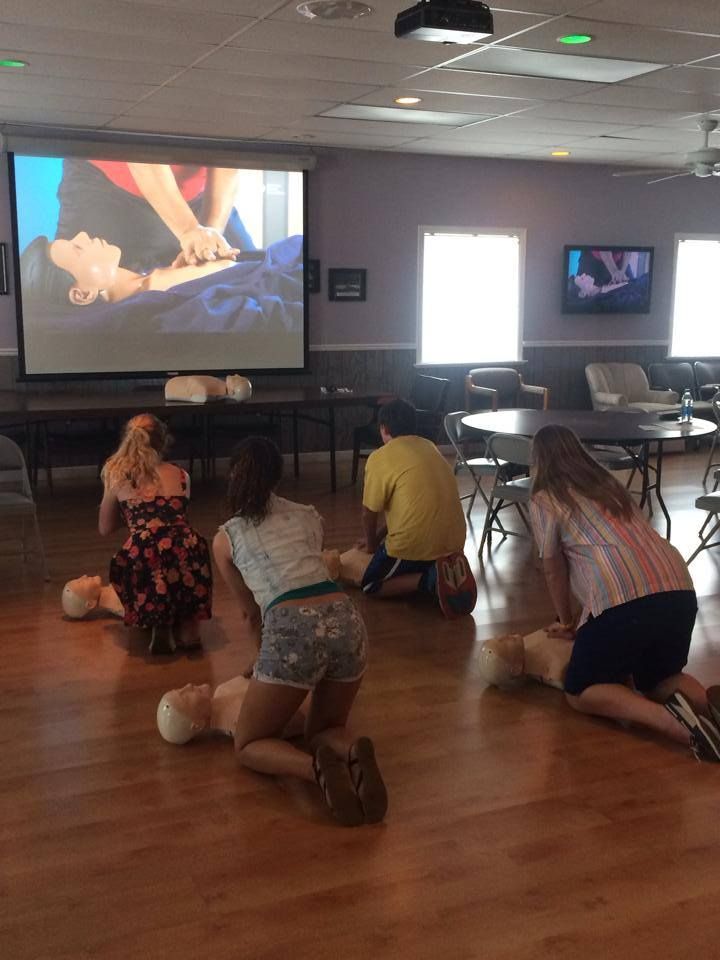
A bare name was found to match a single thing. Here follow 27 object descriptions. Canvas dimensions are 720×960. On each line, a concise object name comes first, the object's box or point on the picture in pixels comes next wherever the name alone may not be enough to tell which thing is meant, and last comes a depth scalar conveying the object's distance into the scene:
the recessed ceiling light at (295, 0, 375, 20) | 4.49
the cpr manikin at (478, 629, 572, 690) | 3.87
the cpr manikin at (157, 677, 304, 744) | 3.37
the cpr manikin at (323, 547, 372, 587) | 5.26
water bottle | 6.64
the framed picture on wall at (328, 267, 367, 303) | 9.20
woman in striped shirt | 3.37
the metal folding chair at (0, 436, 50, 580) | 5.21
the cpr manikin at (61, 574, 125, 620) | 4.70
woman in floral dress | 4.25
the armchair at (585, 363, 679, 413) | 9.96
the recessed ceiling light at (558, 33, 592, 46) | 5.10
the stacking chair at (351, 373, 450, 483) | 8.10
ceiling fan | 7.35
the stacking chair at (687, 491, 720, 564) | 5.23
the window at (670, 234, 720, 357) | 10.89
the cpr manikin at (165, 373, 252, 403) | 7.55
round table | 5.79
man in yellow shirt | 4.74
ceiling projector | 4.20
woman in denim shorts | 2.94
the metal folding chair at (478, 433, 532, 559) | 5.52
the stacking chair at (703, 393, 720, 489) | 7.83
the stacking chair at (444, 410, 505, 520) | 6.46
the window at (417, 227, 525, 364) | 9.77
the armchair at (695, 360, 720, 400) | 10.64
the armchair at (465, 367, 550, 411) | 9.45
